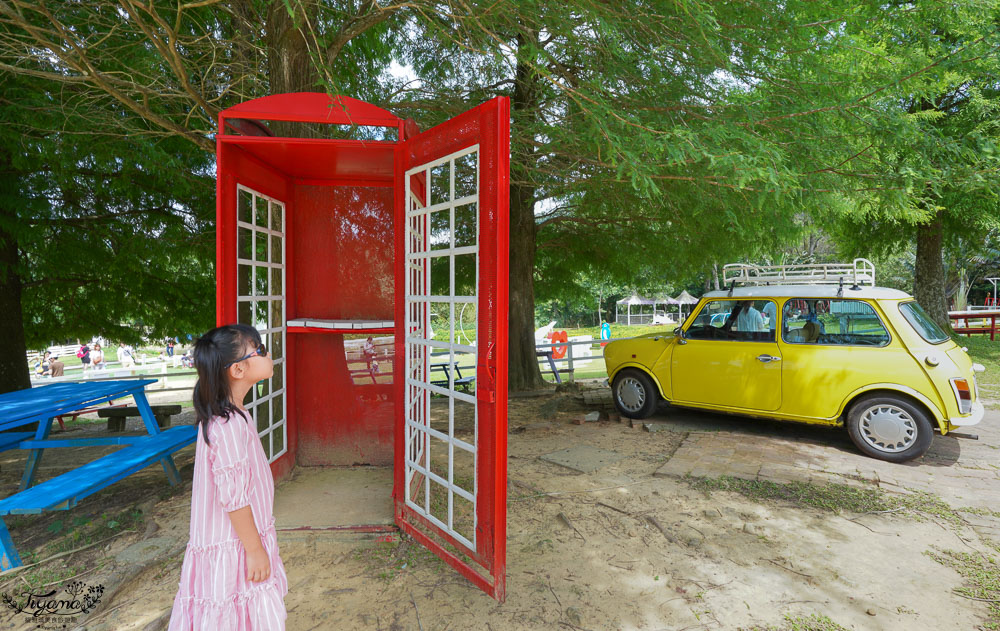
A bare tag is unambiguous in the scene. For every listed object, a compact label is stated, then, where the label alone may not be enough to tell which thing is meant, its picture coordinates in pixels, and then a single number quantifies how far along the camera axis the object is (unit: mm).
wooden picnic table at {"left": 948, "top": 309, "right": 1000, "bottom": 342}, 16406
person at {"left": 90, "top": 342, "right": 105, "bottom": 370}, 21141
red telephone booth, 2980
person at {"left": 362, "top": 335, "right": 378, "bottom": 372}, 5242
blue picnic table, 3379
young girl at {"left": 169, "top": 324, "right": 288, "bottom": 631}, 1990
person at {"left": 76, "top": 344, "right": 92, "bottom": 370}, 23234
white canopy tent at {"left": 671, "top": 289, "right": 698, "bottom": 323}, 40812
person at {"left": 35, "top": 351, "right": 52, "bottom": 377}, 20914
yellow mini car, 5344
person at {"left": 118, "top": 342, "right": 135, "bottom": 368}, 21831
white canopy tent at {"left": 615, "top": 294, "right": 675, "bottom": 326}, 44219
